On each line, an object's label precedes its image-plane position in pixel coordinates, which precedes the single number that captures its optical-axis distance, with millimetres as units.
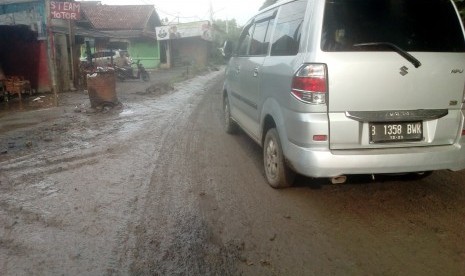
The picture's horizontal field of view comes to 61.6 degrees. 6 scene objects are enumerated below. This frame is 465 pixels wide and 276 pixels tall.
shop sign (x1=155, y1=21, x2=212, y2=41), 34875
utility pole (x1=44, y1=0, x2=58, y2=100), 11945
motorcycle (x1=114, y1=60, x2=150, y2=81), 22656
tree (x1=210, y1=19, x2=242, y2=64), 45562
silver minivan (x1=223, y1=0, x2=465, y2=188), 3436
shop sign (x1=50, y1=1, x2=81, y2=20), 11327
